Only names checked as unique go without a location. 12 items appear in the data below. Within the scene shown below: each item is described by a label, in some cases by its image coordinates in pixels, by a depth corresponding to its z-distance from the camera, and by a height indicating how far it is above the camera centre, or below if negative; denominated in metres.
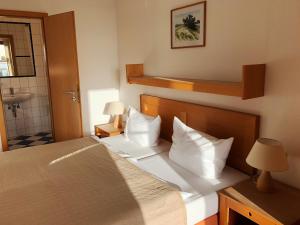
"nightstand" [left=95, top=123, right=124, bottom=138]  3.39 -0.85
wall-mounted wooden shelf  1.82 -0.17
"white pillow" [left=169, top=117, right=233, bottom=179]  2.04 -0.71
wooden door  3.27 -0.10
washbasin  4.45 -0.50
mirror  4.43 +0.31
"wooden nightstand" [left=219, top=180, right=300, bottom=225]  1.54 -0.89
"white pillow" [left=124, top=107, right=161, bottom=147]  2.75 -0.69
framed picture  2.36 +0.36
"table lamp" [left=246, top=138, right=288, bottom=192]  1.64 -0.60
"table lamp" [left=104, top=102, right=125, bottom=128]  3.52 -0.60
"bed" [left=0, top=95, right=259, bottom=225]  1.61 -0.87
